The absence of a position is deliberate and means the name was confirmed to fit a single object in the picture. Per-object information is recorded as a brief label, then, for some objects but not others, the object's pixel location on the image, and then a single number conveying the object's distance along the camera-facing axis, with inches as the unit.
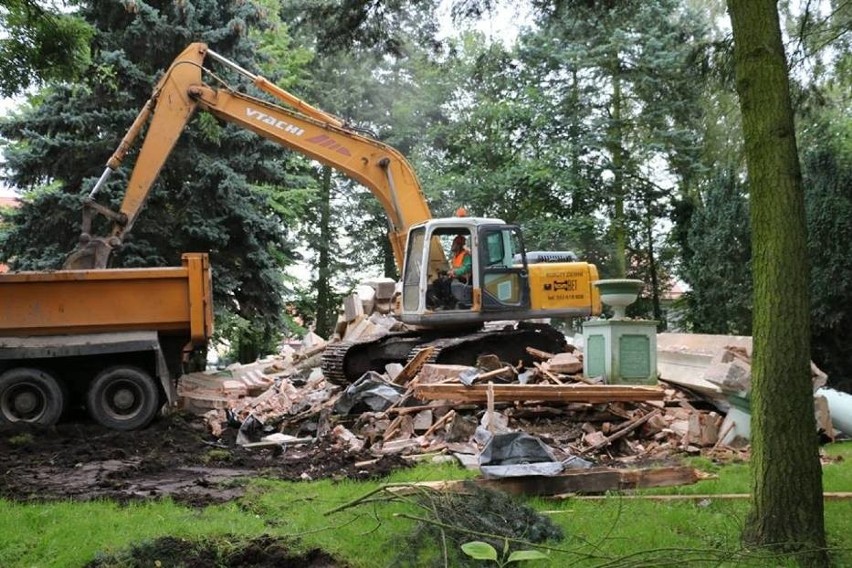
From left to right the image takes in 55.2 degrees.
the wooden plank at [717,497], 229.8
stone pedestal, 385.1
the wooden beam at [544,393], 344.8
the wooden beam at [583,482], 233.5
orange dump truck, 383.9
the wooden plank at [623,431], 332.6
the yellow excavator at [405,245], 437.4
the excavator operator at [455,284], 442.9
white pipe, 378.6
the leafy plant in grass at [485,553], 129.1
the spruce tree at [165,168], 601.3
